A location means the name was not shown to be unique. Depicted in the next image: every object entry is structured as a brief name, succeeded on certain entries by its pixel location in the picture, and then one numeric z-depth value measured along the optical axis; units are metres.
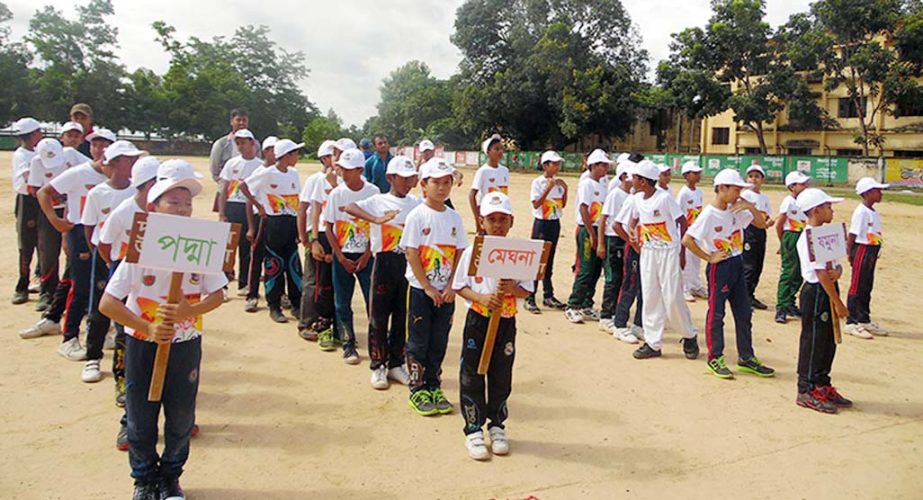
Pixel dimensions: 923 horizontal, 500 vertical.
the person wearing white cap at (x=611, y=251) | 7.83
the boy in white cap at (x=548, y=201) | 8.52
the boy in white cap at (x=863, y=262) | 8.00
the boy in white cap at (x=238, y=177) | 8.05
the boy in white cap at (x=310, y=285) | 6.80
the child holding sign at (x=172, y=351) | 3.57
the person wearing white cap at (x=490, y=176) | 8.70
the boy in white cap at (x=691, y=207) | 8.91
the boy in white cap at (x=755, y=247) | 9.23
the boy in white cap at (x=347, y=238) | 6.10
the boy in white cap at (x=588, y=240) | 8.27
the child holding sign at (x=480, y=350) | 4.45
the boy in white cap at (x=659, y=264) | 6.76
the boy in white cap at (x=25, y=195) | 7.61
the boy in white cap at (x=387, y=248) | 5.55
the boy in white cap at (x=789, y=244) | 8.66
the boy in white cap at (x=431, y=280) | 4.98
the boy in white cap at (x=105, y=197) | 5.11
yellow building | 39.75
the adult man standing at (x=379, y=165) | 9.83
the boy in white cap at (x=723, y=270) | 6.36
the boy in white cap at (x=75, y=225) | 5.90
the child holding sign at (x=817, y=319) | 5.44
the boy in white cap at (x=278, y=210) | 7.53
